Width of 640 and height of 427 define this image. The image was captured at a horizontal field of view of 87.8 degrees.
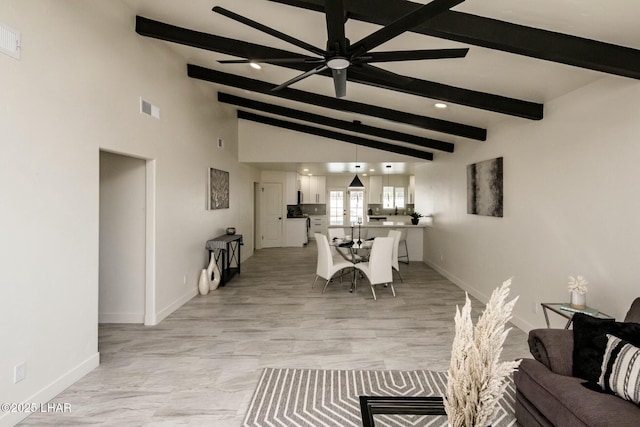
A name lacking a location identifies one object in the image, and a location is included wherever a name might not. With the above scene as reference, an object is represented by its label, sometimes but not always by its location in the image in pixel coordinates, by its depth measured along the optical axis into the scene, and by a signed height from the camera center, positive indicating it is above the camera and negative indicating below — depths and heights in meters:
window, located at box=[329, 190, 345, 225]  12.48 +0.07
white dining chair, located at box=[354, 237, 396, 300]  4.81 -0.78
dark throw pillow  1.84 -0.75
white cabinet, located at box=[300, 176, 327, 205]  11.68 +0.69
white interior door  10.18 -0.07
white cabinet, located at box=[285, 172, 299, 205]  10.26 +0.67
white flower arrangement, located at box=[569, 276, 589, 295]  2.63 -0.60
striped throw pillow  1.64 -0.82
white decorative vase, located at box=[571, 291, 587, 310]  2.64 -0.72
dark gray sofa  1.55 -0.95
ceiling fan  1.65 +0.98
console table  5.35 -0.82
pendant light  6.86 +0.50
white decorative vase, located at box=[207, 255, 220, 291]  5.30 -1.04
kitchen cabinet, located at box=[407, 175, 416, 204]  11.63 +0.68
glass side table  2.51 -0.79
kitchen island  7.90 -0.59
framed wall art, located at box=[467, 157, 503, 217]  4.30 +0.31
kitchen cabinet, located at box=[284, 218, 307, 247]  10.40 -0.73
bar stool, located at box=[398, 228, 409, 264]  7.55 -0.88
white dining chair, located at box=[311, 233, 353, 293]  5.07 -0.84
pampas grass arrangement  0.96 -0.48
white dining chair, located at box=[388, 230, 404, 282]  6.01 -0.79
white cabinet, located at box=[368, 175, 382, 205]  12.23 +0.72
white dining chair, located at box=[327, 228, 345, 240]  7.06 -0.51
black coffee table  1.64 -1.00
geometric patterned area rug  2.17 -1.38
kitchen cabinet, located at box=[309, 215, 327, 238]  12.11 -0.54
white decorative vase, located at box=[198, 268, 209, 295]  5.10 -1.16
